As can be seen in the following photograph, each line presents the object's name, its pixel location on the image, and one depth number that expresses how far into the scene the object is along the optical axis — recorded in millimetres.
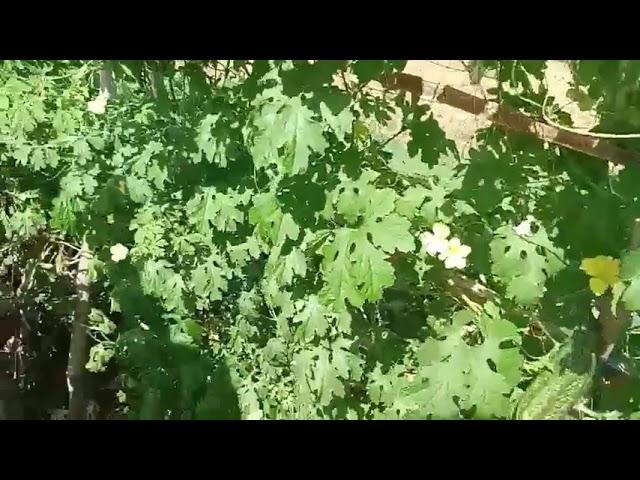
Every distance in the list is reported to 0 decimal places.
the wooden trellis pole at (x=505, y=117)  1321
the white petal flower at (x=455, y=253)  1552
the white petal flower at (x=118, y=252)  2096
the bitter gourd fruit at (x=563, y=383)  1339
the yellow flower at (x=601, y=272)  1339
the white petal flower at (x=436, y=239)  1530
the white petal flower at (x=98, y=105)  1921
